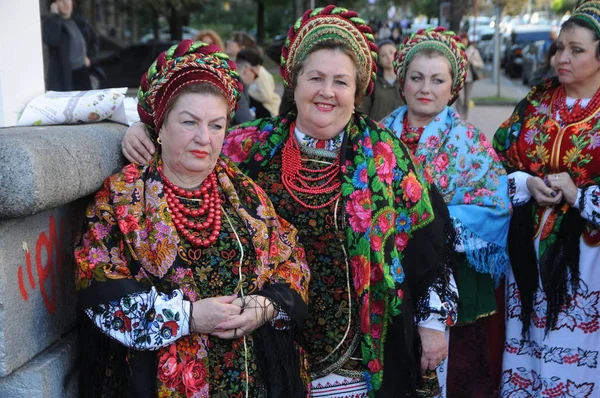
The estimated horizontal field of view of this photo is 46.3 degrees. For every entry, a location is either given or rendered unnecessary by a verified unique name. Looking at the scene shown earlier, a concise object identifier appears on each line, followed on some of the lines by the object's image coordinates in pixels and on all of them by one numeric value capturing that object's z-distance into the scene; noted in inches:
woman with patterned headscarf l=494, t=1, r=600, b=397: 139.2
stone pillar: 116.8
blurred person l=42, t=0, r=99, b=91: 352.8
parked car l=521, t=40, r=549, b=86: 852.8
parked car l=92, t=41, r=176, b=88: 796.0
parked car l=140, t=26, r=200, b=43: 1211.2
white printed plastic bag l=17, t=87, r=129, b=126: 104.7
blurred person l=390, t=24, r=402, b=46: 724.2
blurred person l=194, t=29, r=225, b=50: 329.1
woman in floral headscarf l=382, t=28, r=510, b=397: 134.1
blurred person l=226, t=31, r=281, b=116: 327.9
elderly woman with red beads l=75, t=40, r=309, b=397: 86.5
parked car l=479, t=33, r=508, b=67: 1309.3
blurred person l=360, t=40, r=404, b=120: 257.6
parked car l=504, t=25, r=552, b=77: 1114.1
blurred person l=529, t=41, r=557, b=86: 329.7
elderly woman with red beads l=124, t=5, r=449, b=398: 108.8
